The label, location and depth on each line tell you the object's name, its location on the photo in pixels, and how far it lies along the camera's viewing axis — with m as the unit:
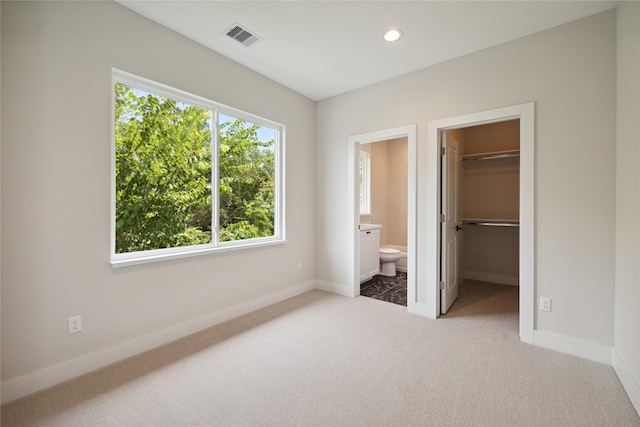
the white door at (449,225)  3.12
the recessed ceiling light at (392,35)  2.46
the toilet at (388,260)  4.73
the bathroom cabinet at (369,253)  4.24
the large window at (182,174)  2.33
